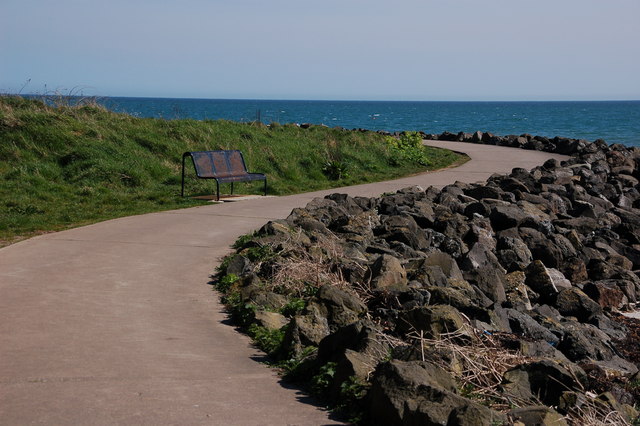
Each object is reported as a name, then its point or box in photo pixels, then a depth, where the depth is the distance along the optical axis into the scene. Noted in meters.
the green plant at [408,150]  23.88
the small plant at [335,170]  20.19
